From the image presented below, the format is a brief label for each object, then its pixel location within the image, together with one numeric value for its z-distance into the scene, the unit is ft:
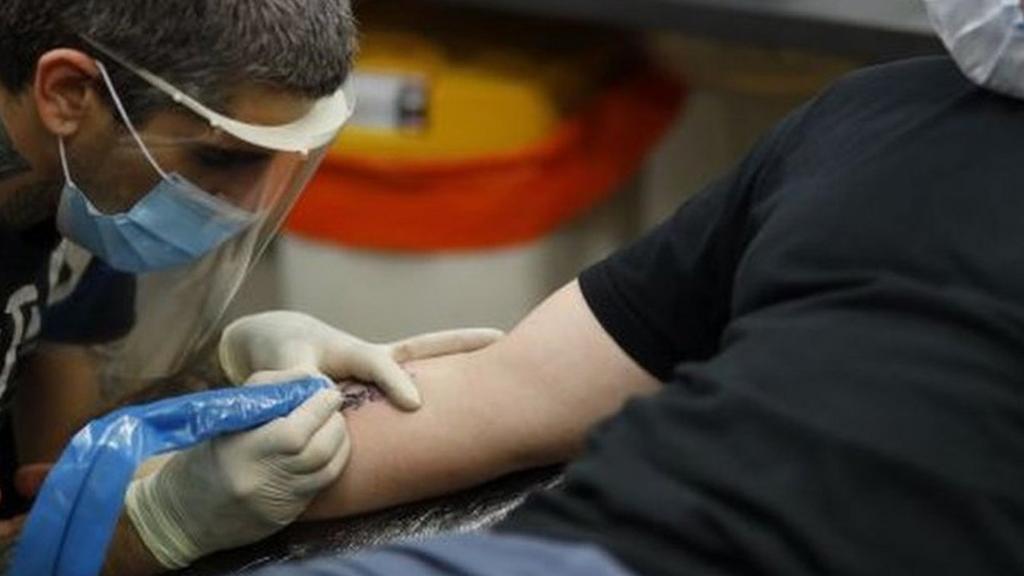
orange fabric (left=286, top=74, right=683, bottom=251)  12.43
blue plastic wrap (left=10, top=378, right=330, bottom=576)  8.90
